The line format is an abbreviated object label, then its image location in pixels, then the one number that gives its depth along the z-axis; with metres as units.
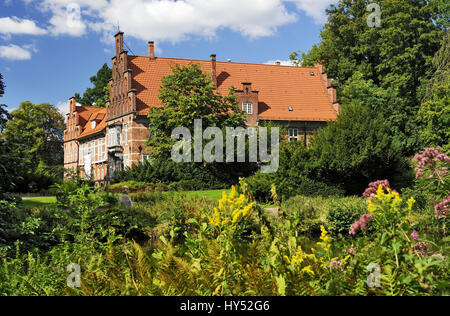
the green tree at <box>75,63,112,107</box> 56.38
